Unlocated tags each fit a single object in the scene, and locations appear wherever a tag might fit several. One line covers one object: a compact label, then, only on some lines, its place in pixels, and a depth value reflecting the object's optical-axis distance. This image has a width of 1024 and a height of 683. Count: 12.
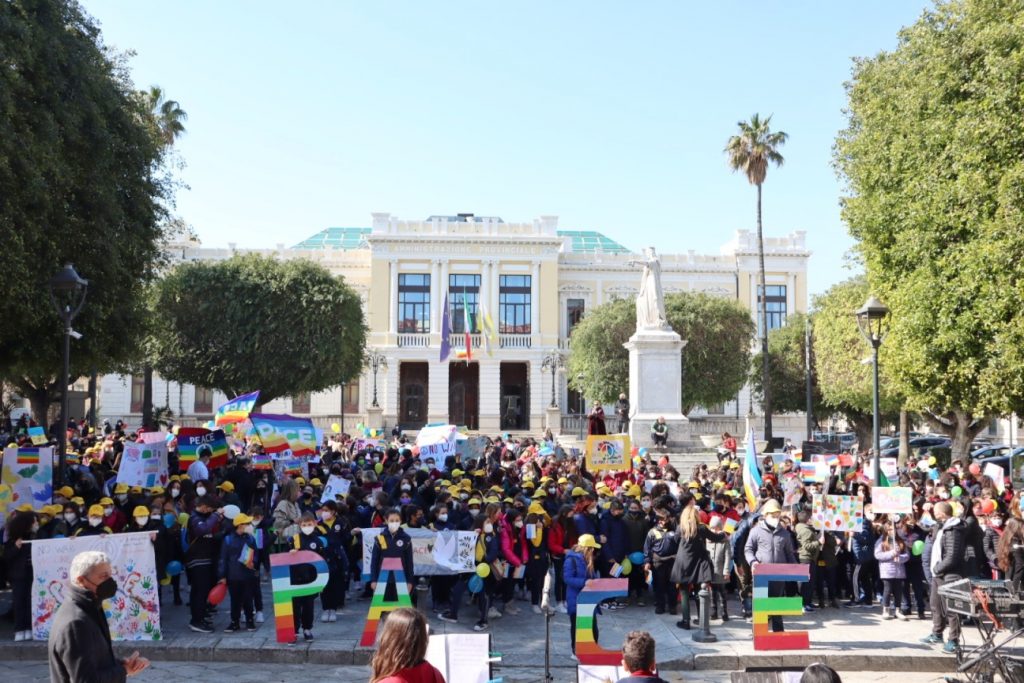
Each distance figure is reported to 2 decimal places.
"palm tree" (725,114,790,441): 45.19
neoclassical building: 56.56
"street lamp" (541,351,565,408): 55.59
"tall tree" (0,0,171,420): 14.35
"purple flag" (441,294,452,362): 47.69
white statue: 29.45
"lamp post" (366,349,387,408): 53.09
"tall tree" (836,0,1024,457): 16.42
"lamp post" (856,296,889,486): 15.88
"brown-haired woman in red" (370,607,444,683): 3.96
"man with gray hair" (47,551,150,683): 4.93
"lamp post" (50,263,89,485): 13.73
